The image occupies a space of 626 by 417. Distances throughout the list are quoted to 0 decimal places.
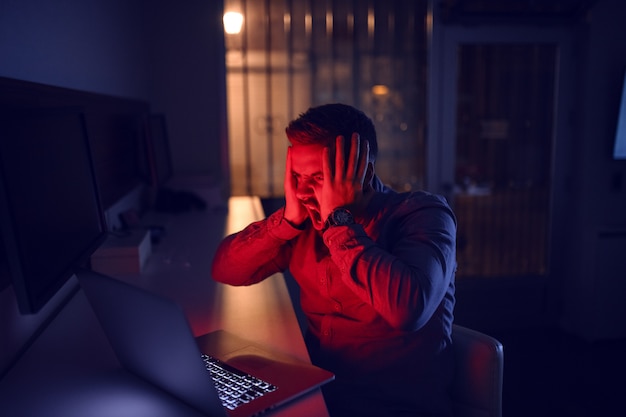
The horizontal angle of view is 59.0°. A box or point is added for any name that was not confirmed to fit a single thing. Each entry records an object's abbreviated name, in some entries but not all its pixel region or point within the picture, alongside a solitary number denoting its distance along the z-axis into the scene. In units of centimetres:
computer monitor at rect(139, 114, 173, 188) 266
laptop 94
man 129
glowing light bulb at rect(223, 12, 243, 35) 396
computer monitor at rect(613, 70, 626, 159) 375
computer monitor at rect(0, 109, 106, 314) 93
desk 108
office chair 140
